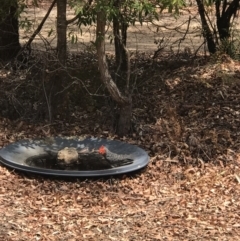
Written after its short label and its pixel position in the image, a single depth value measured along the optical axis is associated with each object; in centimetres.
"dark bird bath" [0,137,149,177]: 512
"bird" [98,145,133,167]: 544
